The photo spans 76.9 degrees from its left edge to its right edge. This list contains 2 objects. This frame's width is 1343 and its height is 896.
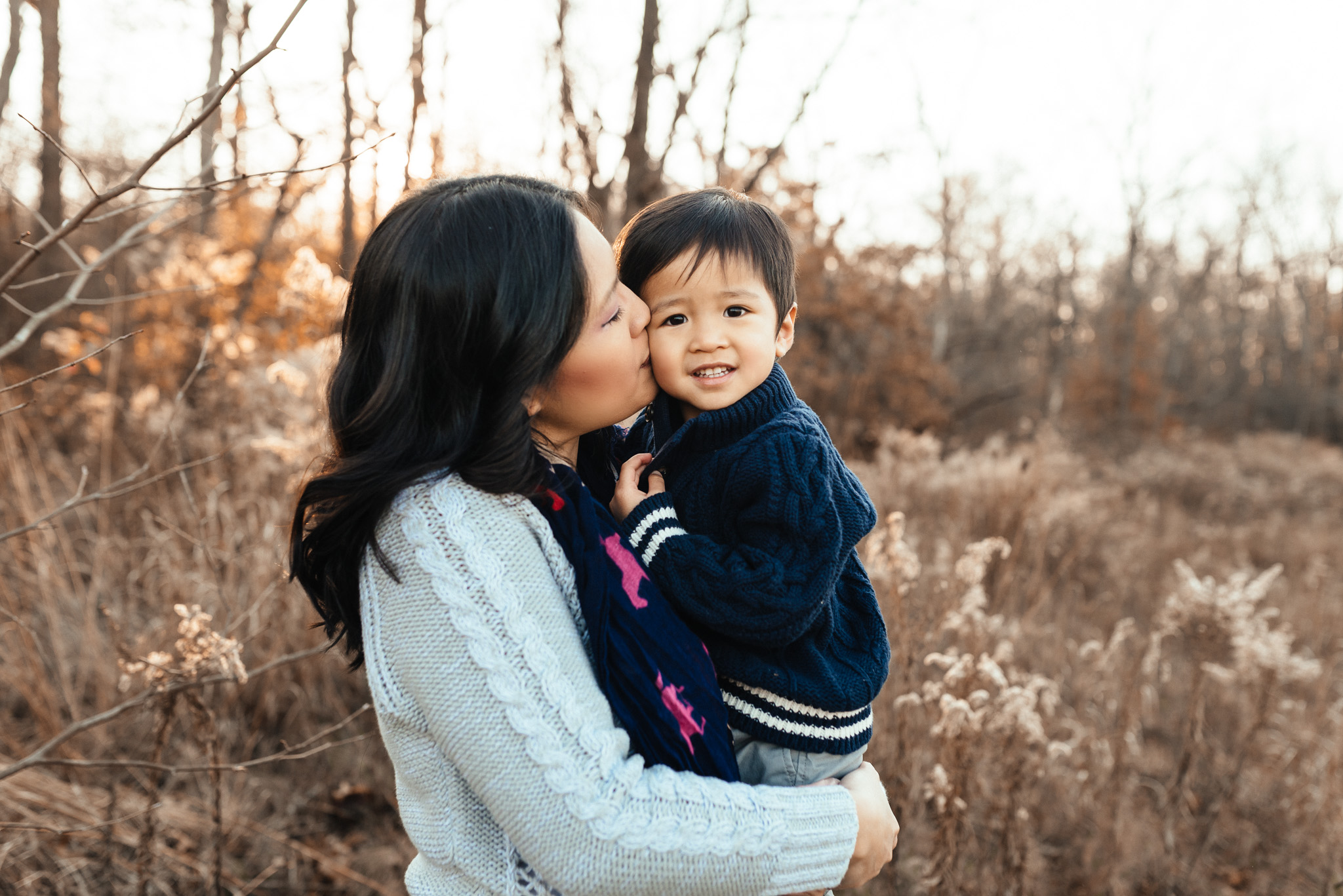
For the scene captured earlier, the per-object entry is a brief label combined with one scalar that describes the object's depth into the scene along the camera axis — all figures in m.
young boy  1.25
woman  0.96
